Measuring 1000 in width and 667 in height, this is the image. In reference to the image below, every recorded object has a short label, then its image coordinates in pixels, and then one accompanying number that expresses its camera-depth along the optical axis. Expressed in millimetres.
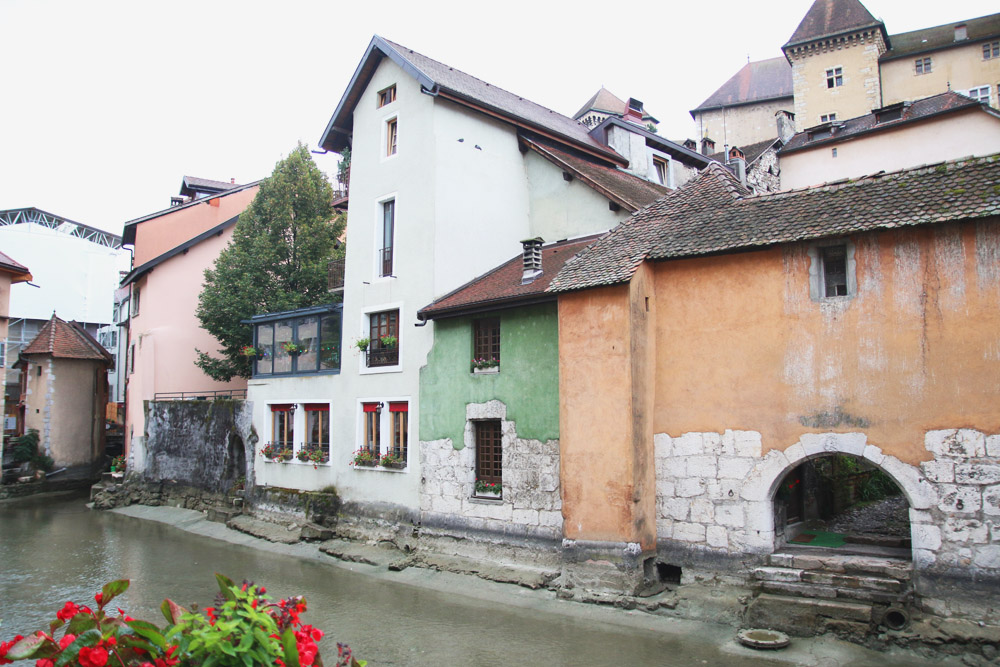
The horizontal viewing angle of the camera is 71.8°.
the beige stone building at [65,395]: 32375
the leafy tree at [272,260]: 23266
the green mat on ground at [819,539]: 11906
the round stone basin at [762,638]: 9477
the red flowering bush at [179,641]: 4559
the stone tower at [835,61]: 42000
